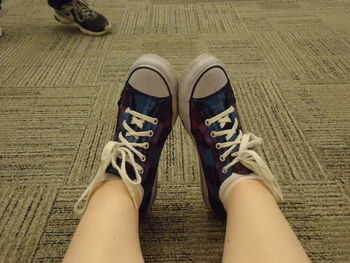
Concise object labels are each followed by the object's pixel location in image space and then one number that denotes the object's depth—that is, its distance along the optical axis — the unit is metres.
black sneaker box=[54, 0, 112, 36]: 1.41
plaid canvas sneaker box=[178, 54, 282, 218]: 0.57
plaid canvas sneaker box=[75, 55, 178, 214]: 0.57
